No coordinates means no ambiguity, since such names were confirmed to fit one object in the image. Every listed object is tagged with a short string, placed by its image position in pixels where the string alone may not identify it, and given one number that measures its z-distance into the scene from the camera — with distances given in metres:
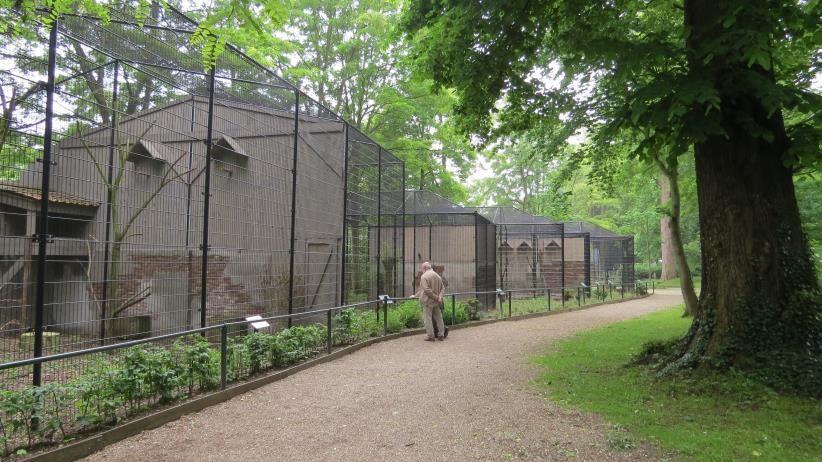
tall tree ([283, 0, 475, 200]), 21.94
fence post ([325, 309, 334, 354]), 8.50
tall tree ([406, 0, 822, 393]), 5.37
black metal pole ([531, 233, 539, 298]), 21.73
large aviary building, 8.41
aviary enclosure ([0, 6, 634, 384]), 6.81
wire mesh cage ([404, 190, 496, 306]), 16.73
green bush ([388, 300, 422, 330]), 12.08
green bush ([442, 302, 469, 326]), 13.13
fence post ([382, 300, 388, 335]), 10.94
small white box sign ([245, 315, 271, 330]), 7.10
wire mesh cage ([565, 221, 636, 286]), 26.47
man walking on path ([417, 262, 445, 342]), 10.73
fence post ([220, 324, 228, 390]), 5.90
